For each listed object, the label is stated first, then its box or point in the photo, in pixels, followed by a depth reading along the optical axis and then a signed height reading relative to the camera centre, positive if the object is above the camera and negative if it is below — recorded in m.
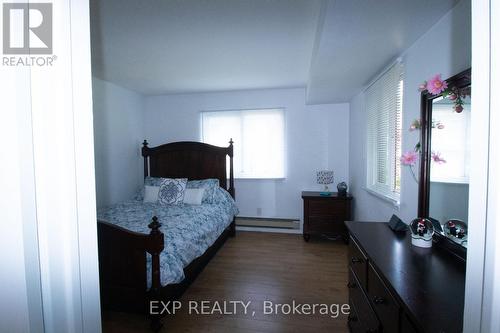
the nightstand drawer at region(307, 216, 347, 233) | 3.40 -1.00
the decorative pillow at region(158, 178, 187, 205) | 3.32 -0.50
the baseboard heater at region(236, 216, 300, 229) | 3.88 -1.10
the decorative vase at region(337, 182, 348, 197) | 3.49 -0.50
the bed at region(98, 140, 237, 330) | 1.78 -0.77
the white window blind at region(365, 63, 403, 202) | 2.07 +0.22
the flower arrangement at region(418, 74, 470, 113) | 1.21 +0.34
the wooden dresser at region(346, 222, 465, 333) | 0.80 -0.52
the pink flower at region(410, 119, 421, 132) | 1.59 +0.20
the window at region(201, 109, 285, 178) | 3.92 +0.30
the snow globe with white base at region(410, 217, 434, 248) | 1.30 -0.43
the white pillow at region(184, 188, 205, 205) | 3.31 -0.56
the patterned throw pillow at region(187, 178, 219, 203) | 3.37 -0.43
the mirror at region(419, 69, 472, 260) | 1.18 -0.04
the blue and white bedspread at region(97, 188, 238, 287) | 1.88 -0.70
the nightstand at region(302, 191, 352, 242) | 3.38 -0.85
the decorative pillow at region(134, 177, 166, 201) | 3.60 -0.40
